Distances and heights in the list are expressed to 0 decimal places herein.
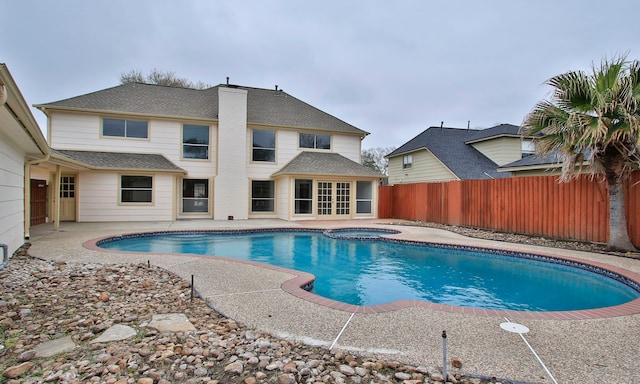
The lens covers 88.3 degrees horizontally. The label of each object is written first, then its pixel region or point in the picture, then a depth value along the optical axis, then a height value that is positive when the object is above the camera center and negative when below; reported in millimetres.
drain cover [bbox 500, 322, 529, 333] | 3445 -1404
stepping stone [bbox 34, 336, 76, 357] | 2857 -1401
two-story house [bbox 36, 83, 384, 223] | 14625 +1760
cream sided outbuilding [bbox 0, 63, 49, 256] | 4357 +854
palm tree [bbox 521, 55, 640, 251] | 7473 +1752
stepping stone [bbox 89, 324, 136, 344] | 3139 -1400
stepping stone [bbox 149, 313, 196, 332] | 3426 -1411
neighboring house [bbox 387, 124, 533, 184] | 19047 +2633
